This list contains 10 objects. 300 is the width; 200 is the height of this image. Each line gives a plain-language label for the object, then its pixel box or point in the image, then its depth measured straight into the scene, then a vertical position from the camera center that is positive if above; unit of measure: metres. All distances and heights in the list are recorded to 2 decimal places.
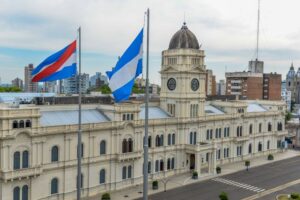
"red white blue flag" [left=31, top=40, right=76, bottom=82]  35.78 +2.39
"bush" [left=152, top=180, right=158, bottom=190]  63.34 -15.77
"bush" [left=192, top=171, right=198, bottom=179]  70.94 -15.70
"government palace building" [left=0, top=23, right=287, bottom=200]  51.00 -7.99
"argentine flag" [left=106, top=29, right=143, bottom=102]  31.19 +1.85
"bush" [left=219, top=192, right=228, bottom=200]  54.28 -15.13
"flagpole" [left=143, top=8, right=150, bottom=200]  29.16 -4.74
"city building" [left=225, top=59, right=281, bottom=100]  156.25 +4.12
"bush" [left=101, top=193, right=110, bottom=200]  54.91 -15.51
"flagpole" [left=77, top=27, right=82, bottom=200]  35.25 -4.56
